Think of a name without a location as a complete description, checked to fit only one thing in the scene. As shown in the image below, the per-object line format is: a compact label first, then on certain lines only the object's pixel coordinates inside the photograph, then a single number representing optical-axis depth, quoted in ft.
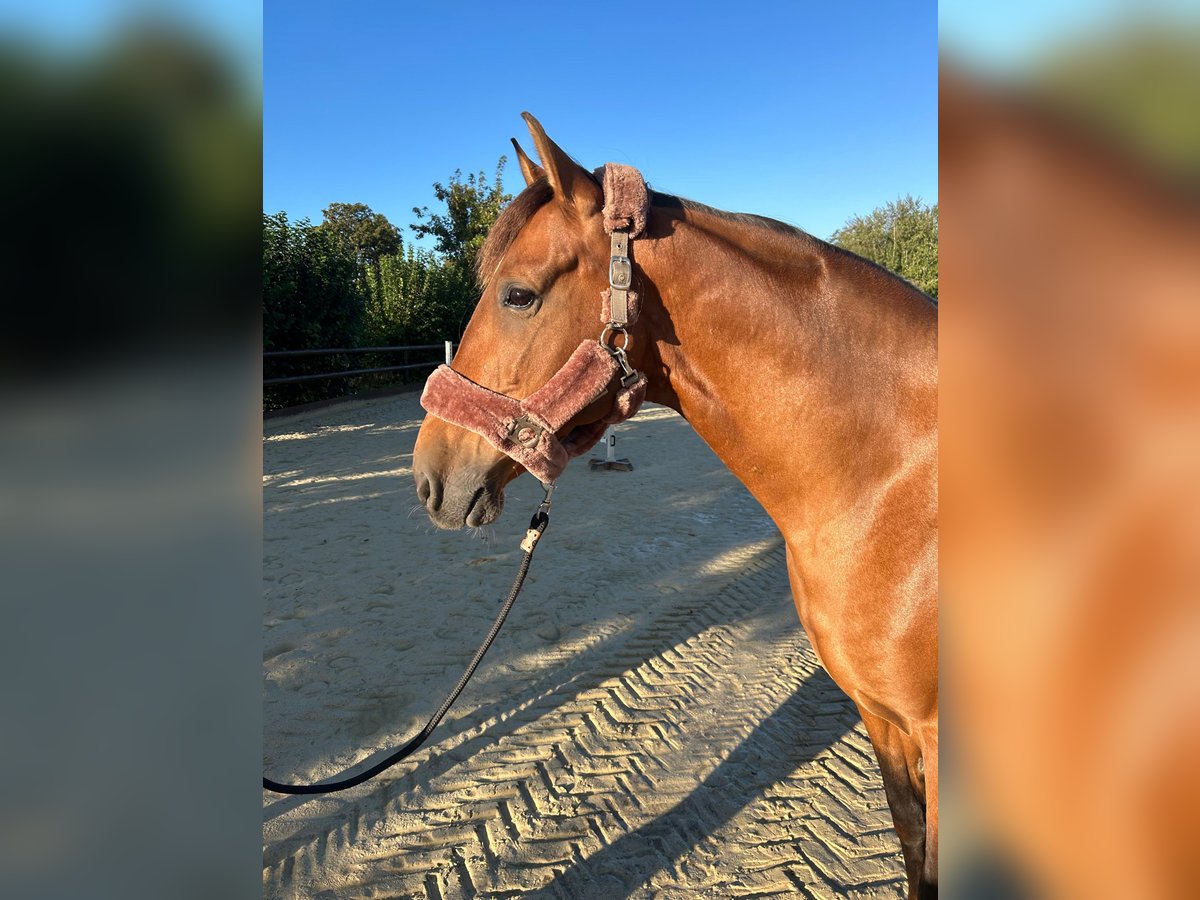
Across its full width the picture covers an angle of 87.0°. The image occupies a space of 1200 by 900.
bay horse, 4.79
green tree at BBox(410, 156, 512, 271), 70.95
